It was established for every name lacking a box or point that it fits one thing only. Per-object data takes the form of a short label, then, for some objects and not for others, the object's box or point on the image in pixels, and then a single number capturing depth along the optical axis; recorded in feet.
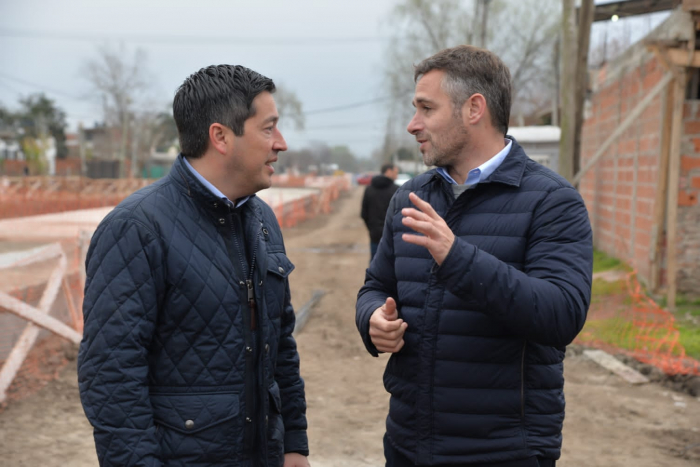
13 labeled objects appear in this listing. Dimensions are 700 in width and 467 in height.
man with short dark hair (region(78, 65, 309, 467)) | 6.53
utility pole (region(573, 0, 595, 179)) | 33.14
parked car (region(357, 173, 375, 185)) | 219.28
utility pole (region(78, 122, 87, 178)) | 198.05
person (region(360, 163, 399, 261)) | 33.58
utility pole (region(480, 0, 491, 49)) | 81.97
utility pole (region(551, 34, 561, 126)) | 111.34
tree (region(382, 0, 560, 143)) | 137.08
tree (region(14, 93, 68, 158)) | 253.30
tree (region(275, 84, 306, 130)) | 255.50
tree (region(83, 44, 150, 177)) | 203.82
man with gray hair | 6.57
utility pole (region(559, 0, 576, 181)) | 33.88
